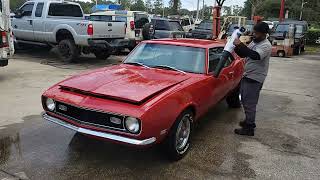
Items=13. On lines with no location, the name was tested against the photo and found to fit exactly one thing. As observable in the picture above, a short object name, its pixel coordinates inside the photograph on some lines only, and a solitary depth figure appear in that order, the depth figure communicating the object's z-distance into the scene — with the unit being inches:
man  154.5
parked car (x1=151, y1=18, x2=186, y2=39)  505.1
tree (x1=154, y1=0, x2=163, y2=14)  2362.4
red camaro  114.5
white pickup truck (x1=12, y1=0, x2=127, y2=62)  357.6
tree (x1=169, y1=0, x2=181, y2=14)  985.3
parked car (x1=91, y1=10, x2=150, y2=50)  433.7
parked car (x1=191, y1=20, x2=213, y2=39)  594.6
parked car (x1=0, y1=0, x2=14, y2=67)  259.4
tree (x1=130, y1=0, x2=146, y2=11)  2220.0
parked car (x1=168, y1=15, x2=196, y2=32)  789.3
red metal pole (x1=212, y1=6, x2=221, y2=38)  483.3
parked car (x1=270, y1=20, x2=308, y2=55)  595.9
